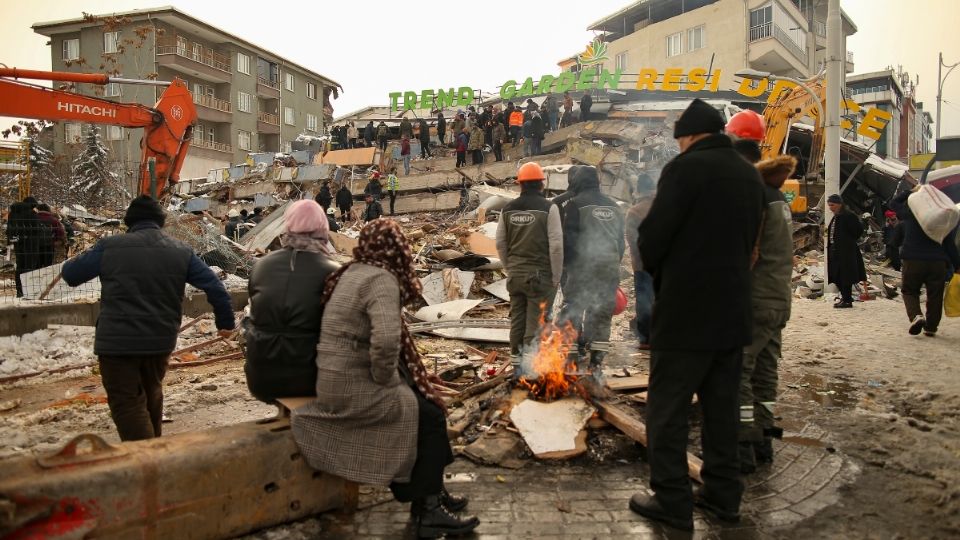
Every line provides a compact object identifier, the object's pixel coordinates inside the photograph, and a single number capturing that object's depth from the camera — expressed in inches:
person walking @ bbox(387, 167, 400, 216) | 855.1
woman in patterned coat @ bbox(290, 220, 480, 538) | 115.5
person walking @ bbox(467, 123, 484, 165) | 912.9
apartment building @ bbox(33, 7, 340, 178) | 1379.2
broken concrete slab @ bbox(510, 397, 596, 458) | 159.9
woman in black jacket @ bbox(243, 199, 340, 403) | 123.5
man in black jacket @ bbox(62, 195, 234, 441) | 137.3
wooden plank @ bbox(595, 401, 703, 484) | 145.1
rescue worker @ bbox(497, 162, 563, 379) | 224.5
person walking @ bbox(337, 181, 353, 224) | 810.2
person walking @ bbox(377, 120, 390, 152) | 1118.2
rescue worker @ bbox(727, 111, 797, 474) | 145.9
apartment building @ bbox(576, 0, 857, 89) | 1299.2
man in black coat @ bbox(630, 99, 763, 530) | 115.1
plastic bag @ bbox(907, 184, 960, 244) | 270.3
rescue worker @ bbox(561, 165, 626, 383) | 230.7
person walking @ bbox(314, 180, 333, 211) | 796.0
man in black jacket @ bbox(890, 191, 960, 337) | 278.5
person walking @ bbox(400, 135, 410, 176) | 998.4
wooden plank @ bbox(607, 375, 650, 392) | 197.8
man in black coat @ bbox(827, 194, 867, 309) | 385.7
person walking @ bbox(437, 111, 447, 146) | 1042.7
